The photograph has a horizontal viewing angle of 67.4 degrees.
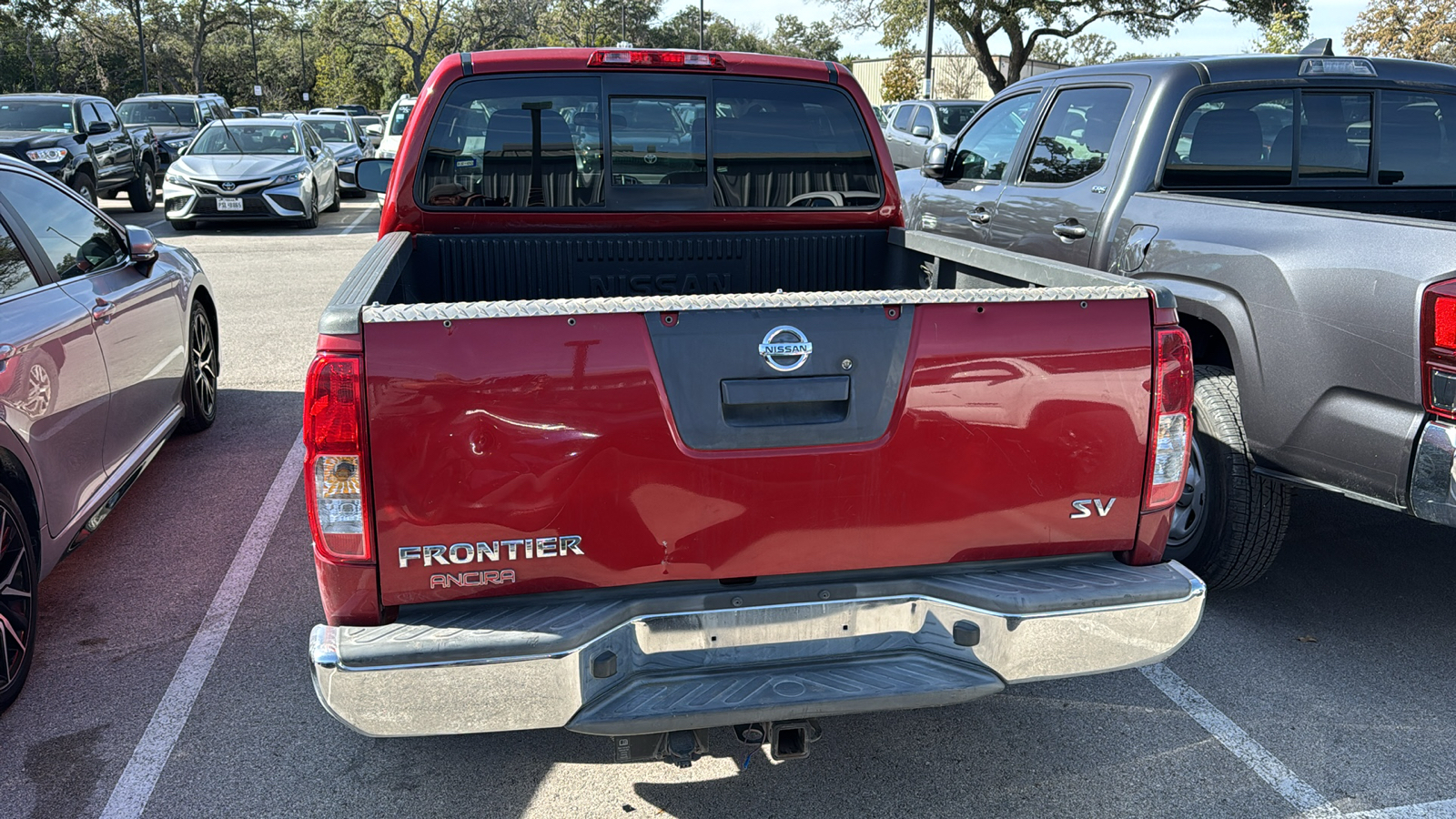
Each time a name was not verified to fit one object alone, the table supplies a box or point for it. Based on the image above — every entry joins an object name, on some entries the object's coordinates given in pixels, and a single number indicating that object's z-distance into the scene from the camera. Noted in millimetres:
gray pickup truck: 3375
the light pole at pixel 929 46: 28458
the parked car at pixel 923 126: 16984
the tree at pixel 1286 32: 30812
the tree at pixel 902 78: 38000
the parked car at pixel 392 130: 18488
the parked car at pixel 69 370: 3637
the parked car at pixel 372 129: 26797
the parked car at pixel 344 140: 21281
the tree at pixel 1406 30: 37000
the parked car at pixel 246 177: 14812
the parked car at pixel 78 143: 14164
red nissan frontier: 2396
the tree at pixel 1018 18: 32750
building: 41594
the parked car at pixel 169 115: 21953
